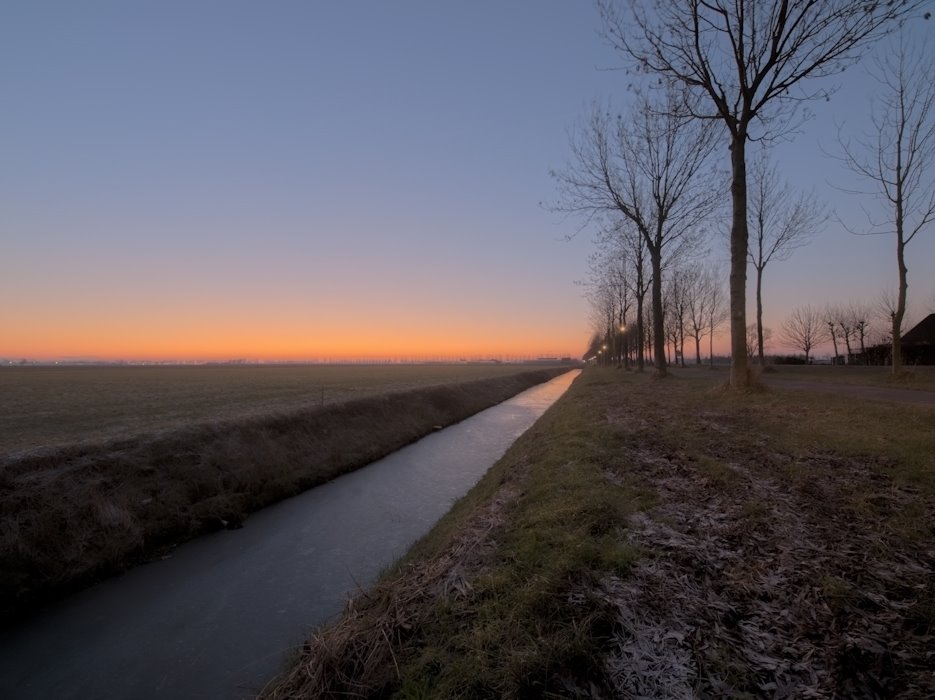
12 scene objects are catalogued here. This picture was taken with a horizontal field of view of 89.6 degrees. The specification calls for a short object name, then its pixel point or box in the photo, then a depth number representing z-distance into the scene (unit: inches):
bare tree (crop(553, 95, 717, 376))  1123.9
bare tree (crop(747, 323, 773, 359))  1278.8
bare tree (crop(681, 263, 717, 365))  2272.6
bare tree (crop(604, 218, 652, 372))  1507.1
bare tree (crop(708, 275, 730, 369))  2335.1
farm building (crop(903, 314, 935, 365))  1729.8
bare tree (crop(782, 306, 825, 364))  2920.8
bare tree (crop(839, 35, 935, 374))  831.1
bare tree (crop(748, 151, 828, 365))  1296.8
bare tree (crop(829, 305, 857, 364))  2593.5
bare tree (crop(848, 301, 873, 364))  2556.6
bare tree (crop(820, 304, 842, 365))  2669.8
